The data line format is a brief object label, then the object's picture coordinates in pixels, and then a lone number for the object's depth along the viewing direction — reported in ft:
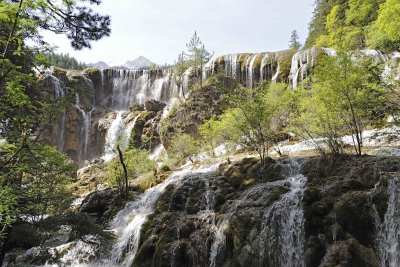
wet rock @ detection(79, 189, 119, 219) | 68.23
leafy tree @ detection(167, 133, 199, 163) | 92.63
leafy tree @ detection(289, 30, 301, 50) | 241.92
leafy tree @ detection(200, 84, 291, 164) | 59.11
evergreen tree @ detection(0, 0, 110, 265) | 20.66
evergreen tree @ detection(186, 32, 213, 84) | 144.46
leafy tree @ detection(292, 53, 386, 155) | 47.62
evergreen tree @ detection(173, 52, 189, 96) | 147.70
